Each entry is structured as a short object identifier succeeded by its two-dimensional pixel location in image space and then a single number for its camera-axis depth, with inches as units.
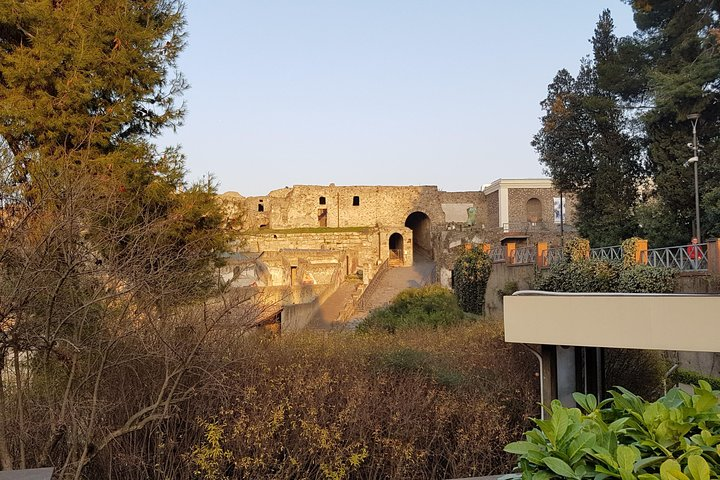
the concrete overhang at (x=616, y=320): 195.9
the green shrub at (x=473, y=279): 855.1
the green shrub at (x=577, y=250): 616.4
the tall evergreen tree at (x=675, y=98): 679.1
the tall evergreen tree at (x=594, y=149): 813.2
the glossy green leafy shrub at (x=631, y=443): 90.9
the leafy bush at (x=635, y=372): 345.4
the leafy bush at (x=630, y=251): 542.6
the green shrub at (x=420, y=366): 304.5
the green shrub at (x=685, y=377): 435.2
